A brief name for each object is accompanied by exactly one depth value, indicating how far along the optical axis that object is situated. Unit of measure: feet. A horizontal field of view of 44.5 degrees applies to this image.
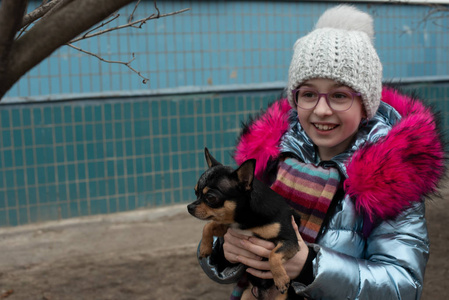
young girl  6.18
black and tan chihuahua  6.25
